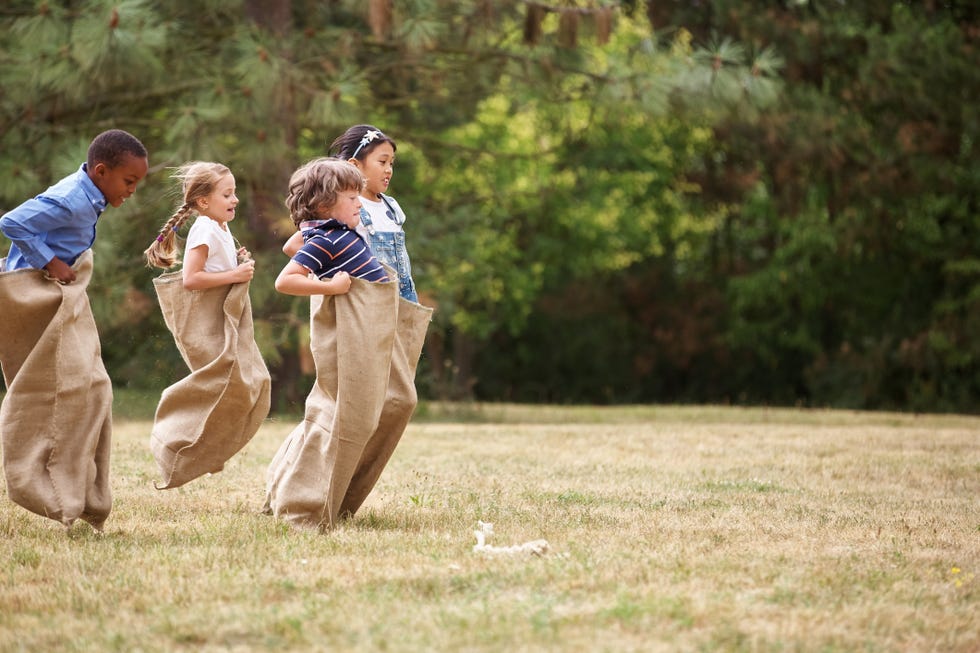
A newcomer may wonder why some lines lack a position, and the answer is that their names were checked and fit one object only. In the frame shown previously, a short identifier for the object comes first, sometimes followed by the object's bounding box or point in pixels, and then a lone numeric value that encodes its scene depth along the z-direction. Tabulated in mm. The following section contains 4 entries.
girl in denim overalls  11984
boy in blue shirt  10672
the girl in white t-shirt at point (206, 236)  11328
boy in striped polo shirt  11234
